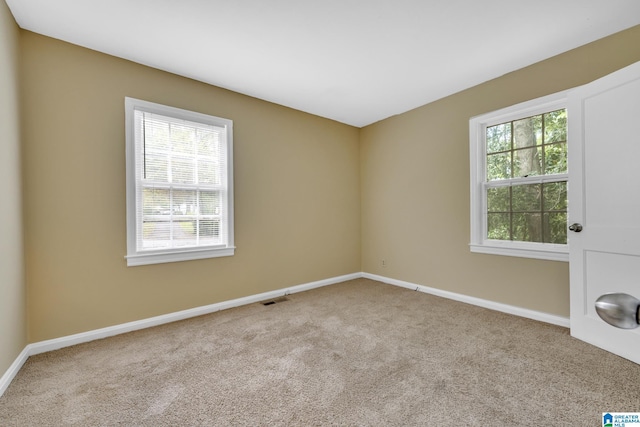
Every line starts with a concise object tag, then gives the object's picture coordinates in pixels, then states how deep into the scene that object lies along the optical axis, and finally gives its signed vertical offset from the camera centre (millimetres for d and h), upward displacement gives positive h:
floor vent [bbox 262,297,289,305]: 3339 -1078
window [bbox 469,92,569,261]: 2678 +359
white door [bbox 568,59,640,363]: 1957 +109
